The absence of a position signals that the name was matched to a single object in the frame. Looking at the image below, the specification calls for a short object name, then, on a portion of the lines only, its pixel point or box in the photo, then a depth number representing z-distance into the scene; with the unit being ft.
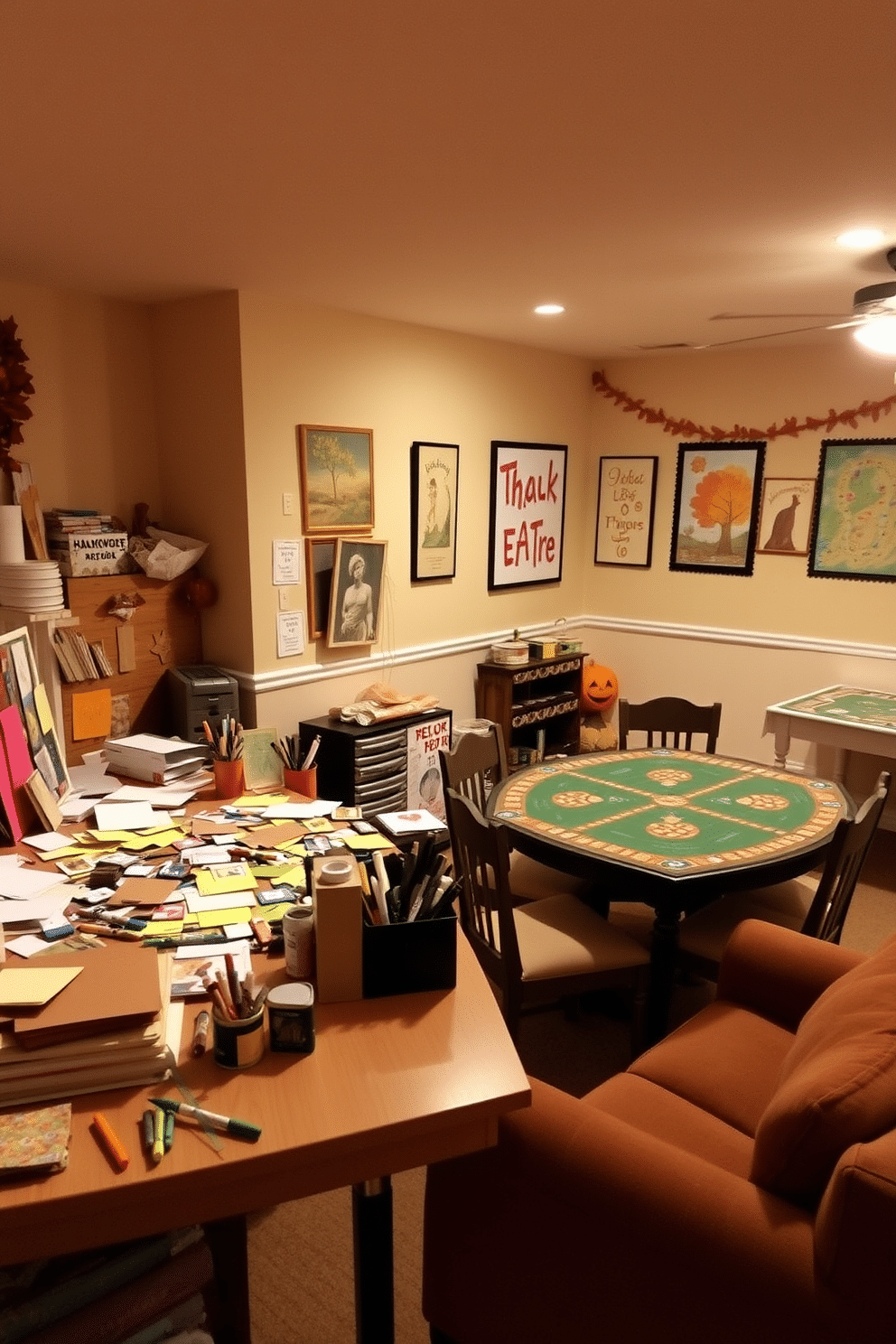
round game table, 7.80
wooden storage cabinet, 15.81
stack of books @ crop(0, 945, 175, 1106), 4.09
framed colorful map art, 14.61
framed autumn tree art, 16.08
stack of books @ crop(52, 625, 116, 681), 10.87
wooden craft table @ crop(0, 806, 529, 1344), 3.66
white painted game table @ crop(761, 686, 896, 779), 12.50
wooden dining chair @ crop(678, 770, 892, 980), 7.48
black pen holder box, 4.93
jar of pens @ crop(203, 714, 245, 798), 8.29
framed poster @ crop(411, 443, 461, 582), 14.25
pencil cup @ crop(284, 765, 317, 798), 8.66
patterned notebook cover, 3.68
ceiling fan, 9.71
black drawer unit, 12.17
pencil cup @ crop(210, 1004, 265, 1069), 4.31
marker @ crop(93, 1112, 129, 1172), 3.75
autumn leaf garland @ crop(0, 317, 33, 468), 10.61
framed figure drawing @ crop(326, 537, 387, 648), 13.03
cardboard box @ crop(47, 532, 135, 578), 11.10
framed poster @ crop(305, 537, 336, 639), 12.70
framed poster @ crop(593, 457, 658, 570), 17.42
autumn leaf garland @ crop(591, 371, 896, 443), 14.65
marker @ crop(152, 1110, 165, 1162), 3.78
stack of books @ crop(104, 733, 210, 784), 8.64
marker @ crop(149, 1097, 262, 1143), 3.90
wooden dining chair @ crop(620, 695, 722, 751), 12.29
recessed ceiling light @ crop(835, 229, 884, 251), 8.32
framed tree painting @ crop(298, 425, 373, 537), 12.45
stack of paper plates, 9.65
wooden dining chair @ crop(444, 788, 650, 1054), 7.55
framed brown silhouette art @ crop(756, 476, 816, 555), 15.48
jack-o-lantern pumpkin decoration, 17.60
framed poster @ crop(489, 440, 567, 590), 16.07
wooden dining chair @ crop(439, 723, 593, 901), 9.45
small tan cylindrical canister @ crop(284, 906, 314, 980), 4.95
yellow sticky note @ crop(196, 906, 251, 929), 5.68
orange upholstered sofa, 3.83
